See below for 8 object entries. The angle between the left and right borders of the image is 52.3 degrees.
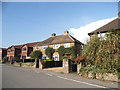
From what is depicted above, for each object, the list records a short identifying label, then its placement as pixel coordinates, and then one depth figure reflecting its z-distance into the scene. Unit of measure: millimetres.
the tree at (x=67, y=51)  32688
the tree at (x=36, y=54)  40062
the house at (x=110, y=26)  22069
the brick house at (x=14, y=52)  55844
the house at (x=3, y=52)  68600
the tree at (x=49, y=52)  37481
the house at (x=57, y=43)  34566
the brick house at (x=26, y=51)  51312
